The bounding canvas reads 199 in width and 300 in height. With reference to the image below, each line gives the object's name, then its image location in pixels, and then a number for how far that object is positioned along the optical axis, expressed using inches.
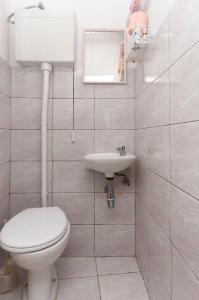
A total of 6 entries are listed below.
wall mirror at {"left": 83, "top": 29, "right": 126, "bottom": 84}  67.2
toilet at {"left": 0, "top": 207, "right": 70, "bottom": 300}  39.6
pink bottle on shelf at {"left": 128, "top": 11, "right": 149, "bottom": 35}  48.9
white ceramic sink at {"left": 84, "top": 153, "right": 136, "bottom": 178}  55.9
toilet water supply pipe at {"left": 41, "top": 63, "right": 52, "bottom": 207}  63.7
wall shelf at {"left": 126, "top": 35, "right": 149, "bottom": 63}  47.9
